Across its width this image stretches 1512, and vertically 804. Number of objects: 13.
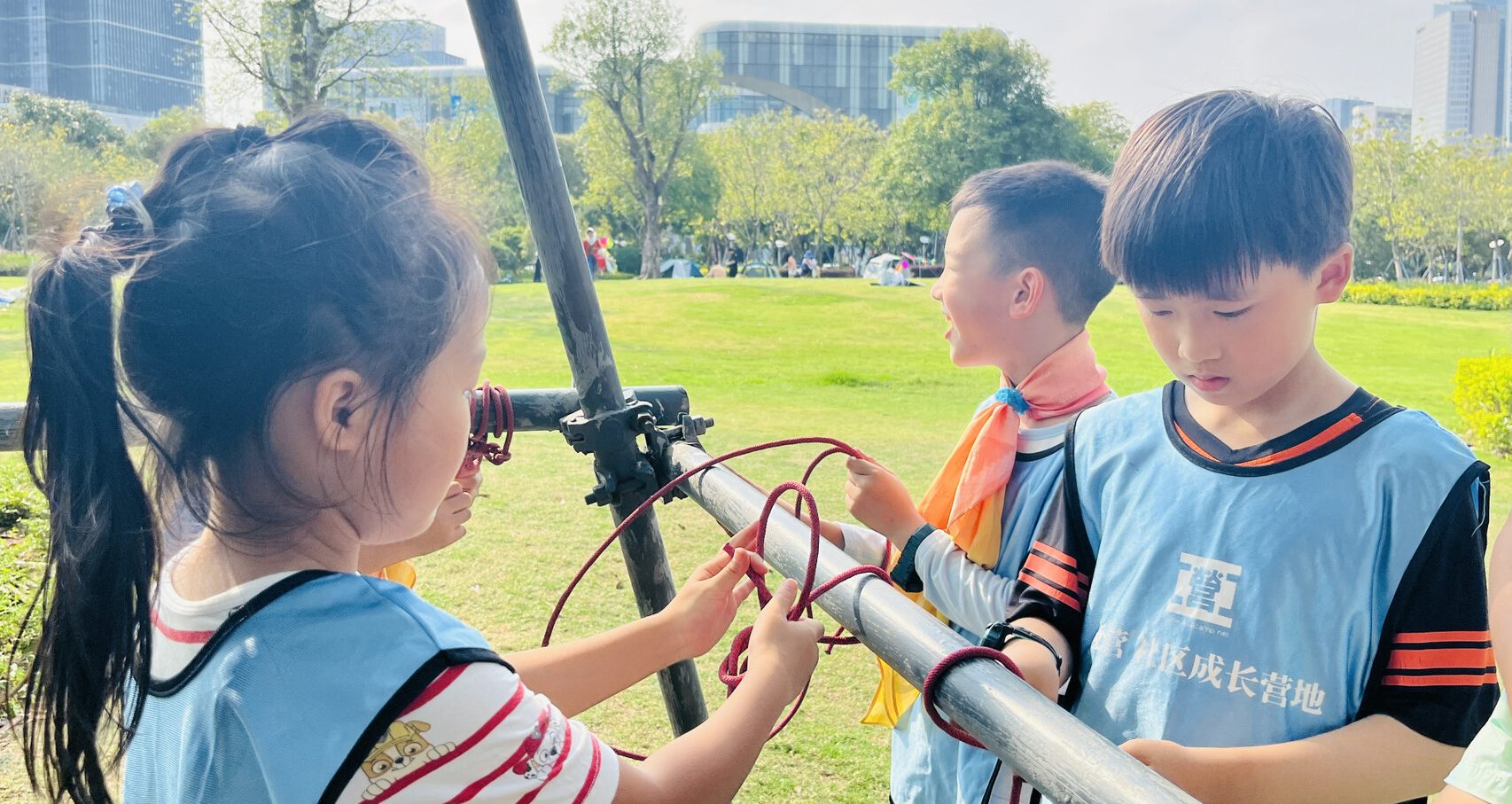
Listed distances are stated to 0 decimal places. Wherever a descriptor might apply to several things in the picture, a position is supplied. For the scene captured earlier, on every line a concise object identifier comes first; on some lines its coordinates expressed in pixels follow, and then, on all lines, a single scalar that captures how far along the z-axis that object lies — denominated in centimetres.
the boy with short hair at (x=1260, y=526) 112
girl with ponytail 96
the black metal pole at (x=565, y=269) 180
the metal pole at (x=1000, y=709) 71
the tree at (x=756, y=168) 4128
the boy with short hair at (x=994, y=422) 167
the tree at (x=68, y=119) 3719
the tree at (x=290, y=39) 2334
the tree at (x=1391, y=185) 3253
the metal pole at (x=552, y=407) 200
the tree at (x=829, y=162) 3888
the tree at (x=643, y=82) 3341
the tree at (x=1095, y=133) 3459
